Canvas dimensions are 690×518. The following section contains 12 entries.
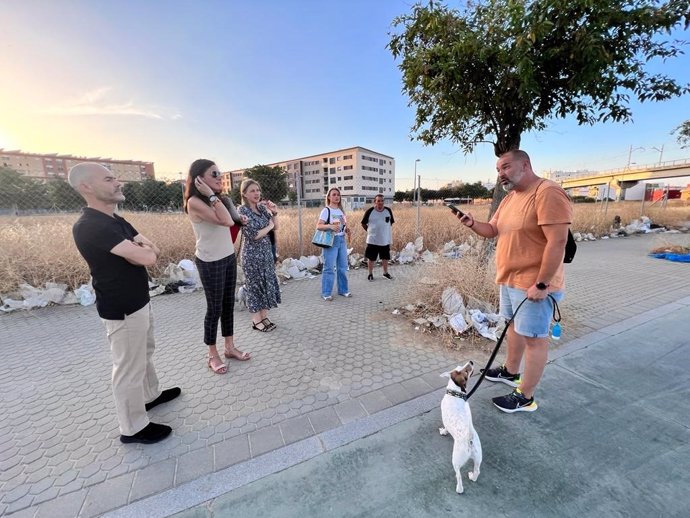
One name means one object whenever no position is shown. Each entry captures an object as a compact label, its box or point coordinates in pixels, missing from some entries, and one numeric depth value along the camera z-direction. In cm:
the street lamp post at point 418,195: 917
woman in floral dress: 361
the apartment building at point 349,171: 7050
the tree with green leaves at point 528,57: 258
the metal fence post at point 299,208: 740
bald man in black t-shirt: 179
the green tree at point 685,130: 1229
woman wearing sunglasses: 260
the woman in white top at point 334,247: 491
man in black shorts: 611
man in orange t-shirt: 196
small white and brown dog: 168
